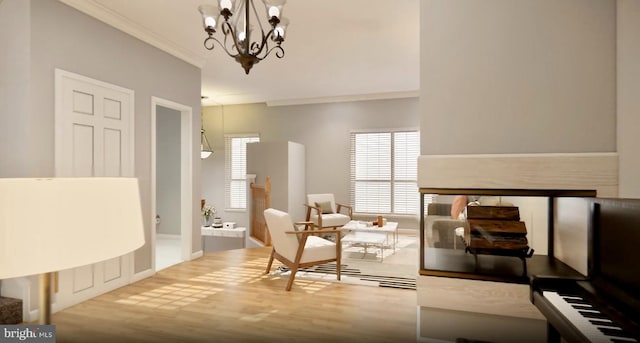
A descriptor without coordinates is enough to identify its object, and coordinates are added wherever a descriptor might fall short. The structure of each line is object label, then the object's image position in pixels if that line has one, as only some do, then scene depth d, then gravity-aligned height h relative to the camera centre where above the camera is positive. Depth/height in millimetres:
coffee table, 4809 -974
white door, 3102 +264
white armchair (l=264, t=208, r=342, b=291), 3777 -882
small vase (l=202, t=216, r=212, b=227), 7973 -1229
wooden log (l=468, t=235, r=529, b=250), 2143 -461
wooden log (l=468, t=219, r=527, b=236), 2129 -353
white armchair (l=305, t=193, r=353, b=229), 6363 -811
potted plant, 7866 -1022
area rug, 3943 -1280
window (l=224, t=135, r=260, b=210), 8070 +16
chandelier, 2445 +1103
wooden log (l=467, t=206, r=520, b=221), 2125 -262
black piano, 1299 -540
